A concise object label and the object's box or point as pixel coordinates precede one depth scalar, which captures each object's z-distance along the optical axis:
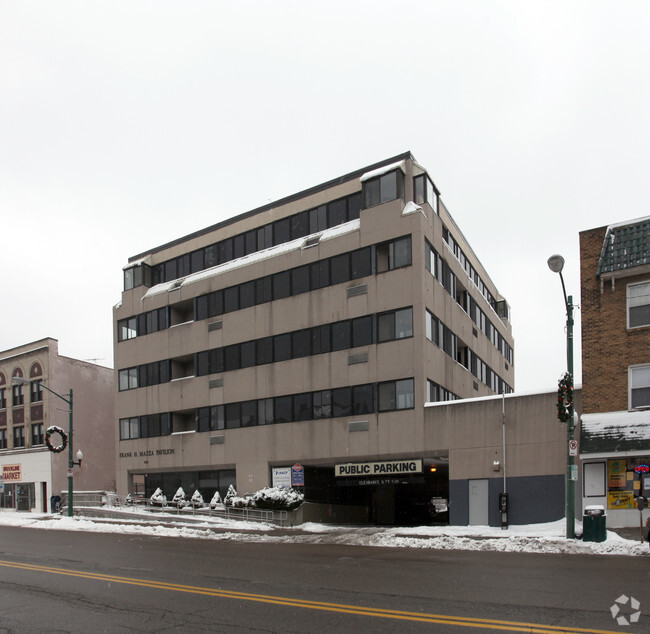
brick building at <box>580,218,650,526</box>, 21.73
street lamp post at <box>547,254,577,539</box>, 19.75
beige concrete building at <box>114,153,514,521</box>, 30.59
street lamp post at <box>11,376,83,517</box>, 34.66
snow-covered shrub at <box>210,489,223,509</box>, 34.06
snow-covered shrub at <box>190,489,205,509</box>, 35.56
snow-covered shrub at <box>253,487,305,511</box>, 30.80
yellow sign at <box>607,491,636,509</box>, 21.69
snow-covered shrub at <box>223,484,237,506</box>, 32.84
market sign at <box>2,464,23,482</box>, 51.18
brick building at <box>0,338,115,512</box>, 49.22
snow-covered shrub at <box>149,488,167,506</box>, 36.34
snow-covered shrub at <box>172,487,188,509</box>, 35.47
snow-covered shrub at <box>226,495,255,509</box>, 31.88
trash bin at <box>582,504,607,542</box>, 18.75
